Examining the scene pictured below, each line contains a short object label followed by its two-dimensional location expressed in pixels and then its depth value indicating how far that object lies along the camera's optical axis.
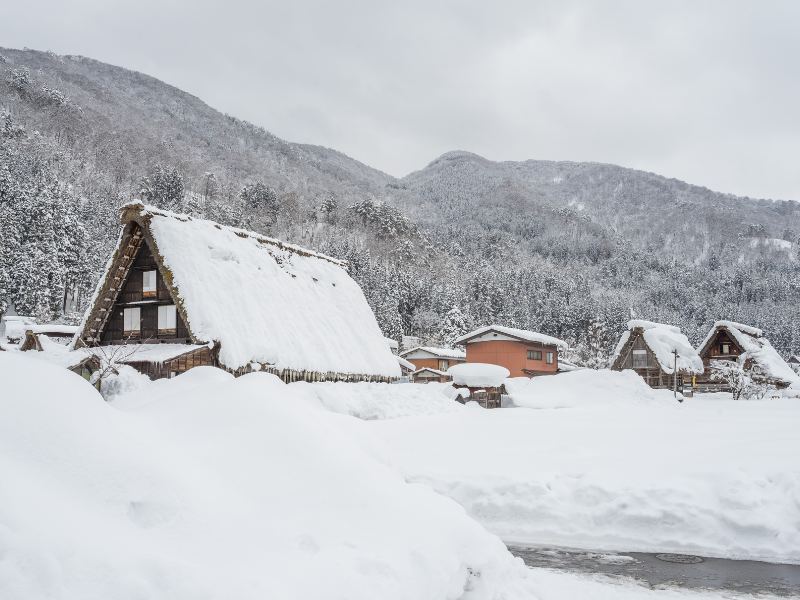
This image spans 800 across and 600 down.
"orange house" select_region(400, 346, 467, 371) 59.06
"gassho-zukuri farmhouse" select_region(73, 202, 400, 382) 21.14
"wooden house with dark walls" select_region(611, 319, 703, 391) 47.00
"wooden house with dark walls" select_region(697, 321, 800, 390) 45.69
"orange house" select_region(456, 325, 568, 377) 50.34
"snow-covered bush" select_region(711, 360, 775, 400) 37.34
